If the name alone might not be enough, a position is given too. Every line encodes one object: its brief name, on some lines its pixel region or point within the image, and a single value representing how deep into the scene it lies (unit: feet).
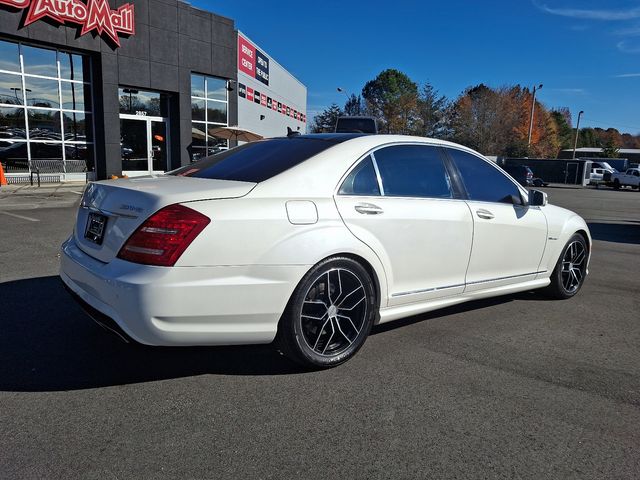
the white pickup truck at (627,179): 122.31
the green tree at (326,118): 210.38
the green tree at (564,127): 289.74
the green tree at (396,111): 184.85
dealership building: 59.41
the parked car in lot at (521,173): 104.88
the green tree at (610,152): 246.06
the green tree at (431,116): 186.09
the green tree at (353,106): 209.64
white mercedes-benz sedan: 9.33
